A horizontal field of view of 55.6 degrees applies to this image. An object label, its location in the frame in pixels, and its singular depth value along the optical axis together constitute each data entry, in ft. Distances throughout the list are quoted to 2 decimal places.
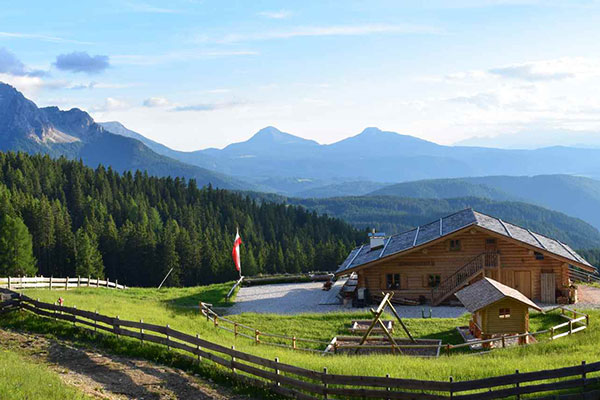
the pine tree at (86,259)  246.47
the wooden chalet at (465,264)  136.87
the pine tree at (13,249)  225.76
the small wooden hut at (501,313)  92.68
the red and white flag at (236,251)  156.14
